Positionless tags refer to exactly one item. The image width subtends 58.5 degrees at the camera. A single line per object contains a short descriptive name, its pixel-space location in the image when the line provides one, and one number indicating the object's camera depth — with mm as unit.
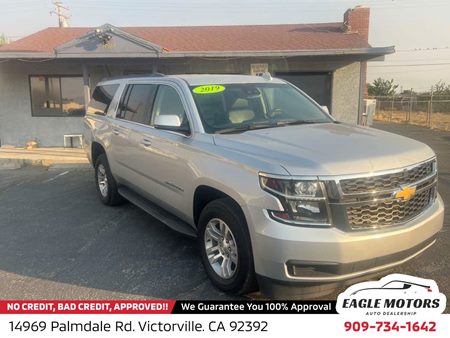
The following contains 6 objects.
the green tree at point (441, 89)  36250
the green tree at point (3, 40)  40375
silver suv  2775
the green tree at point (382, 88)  52125
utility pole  37000
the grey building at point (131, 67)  11547
